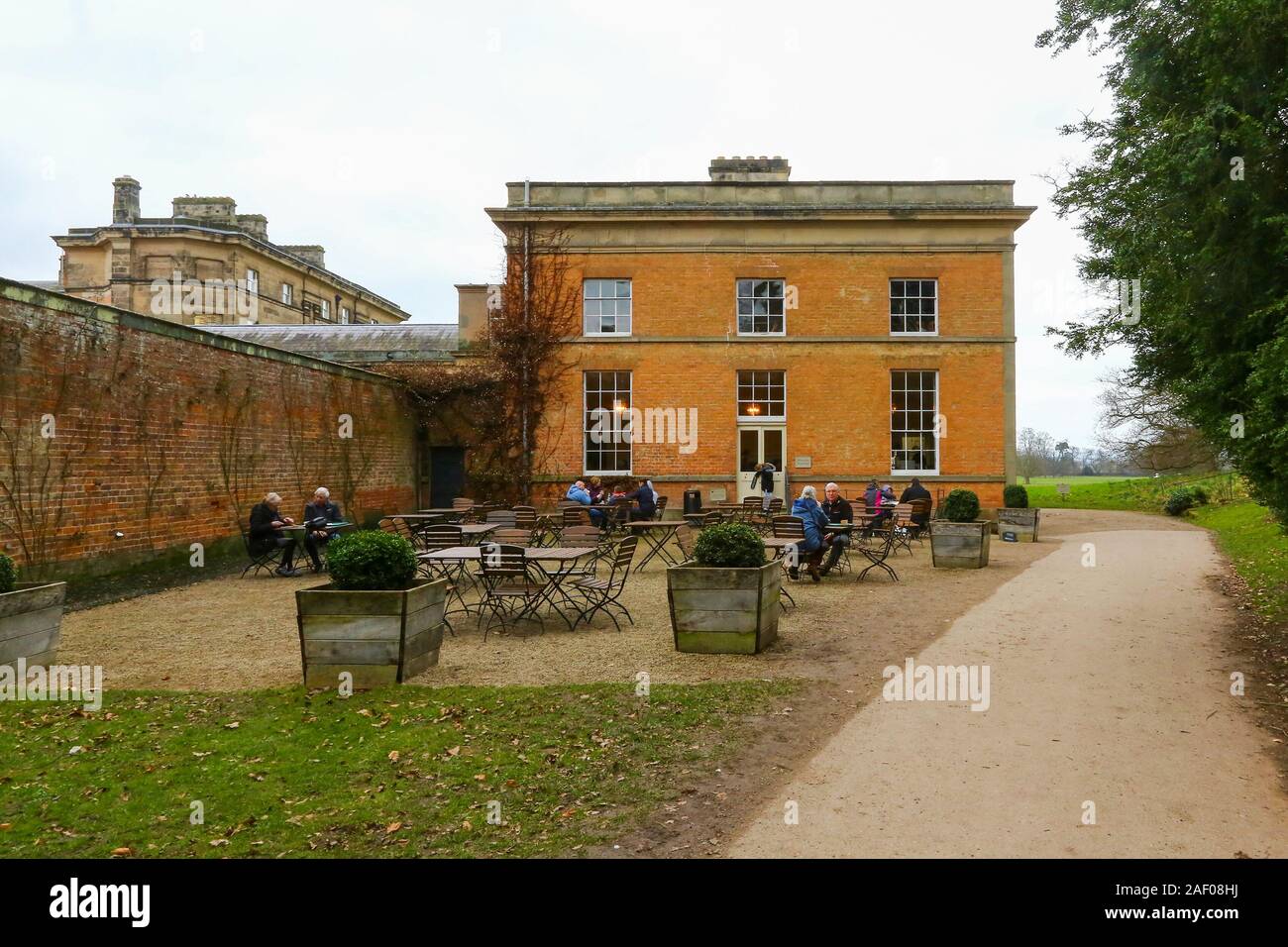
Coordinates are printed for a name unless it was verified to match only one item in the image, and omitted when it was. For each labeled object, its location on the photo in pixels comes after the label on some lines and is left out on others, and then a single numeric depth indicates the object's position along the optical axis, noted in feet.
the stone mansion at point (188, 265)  117.08
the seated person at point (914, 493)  55.01
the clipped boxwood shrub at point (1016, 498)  63.41
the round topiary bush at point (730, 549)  23.73
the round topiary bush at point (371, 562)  20.44
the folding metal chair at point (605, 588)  27.18
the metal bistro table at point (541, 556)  26.37
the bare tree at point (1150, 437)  89.45
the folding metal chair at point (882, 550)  38.01
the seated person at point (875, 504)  42.91
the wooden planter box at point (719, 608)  23.38
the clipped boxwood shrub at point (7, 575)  21.14
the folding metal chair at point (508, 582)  26.48
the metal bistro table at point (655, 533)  39.87
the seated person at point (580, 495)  52.75
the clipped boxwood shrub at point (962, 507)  43.42
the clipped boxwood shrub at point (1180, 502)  87.81
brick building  67.05
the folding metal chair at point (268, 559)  39.55
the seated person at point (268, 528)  38.86
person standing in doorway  65.05
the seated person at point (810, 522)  35.88
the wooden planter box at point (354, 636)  20.11
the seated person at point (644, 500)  56.80
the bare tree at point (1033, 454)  164.32
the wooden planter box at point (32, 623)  20.65
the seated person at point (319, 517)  39.01
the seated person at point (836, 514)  38.63
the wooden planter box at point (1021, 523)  59.06
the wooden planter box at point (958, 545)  41.78
